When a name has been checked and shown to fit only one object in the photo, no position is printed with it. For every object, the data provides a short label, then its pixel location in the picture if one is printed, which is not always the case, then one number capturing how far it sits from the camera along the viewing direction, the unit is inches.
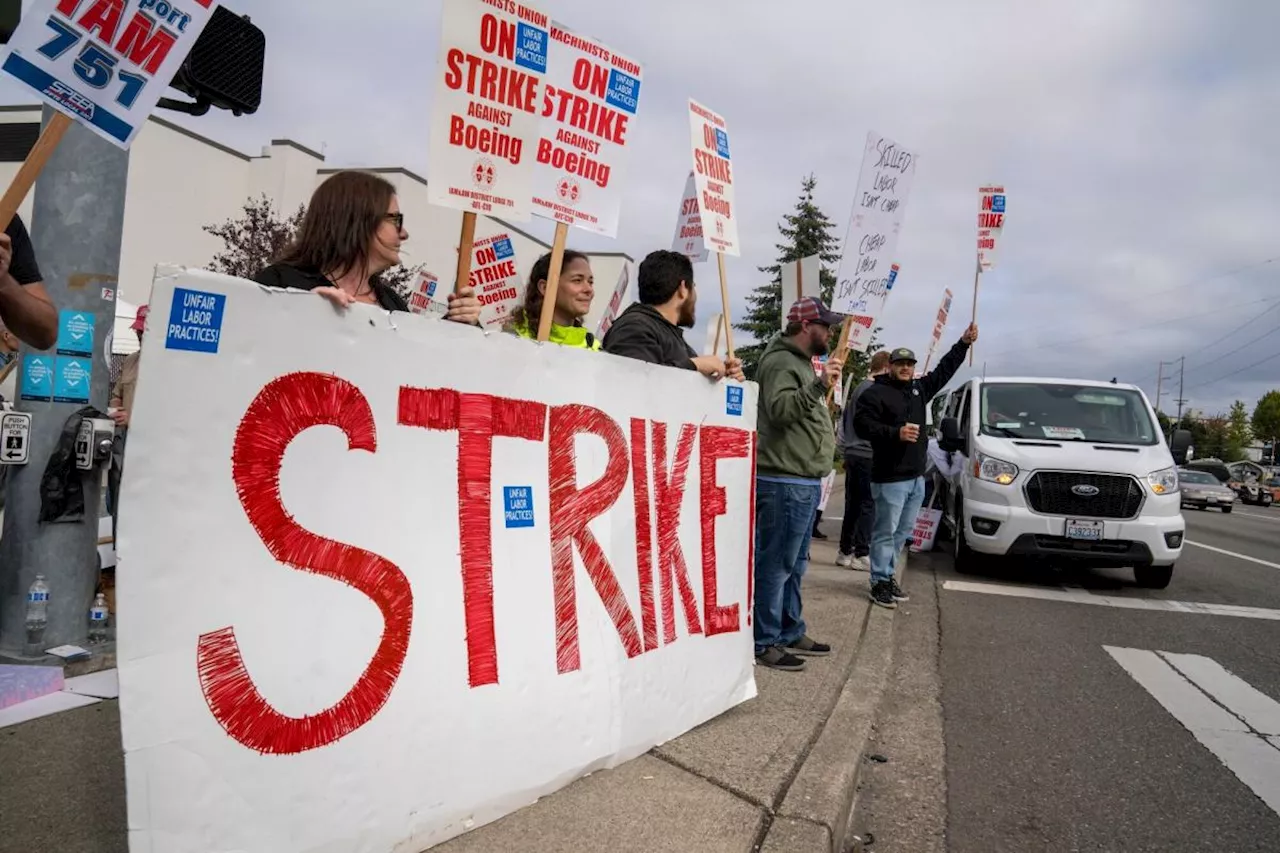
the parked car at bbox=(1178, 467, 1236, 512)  1127.6
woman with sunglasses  110.3
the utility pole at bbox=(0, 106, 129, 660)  164.6
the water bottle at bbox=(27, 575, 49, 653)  161.0
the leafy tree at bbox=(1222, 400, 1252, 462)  4658.0
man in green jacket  182.4
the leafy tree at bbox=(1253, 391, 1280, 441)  4397.1
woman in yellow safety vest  159.3
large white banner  81.2
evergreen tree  1948.8
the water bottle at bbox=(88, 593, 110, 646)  175.0
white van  323.3
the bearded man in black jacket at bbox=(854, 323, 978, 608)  254.8
